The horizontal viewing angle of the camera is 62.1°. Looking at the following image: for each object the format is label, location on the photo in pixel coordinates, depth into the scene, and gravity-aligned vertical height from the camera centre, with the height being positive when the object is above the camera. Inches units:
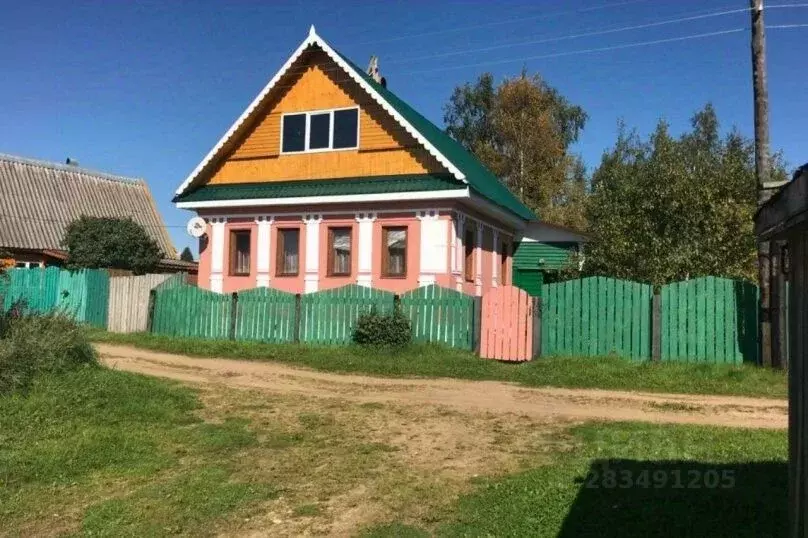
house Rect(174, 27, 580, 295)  701.9 +114.8
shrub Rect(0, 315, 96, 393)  362.0 -31.9
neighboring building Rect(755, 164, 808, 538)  131.6 -3.6
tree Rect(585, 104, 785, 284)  624.7 +84.6
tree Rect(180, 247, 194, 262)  2782.5 +184.4
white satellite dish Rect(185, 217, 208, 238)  799.7 +84.9
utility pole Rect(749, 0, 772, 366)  486.3 +129.3
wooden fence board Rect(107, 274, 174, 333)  751.1 -6.7
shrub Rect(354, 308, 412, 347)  594.2 -24.7
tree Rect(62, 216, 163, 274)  979.9 +74.9
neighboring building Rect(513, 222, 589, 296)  960.3 +79.0
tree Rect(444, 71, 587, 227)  1572.3 +384.2
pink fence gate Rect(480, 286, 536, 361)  560.7 -16.8
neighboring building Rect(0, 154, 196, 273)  1168.2 +180.0
